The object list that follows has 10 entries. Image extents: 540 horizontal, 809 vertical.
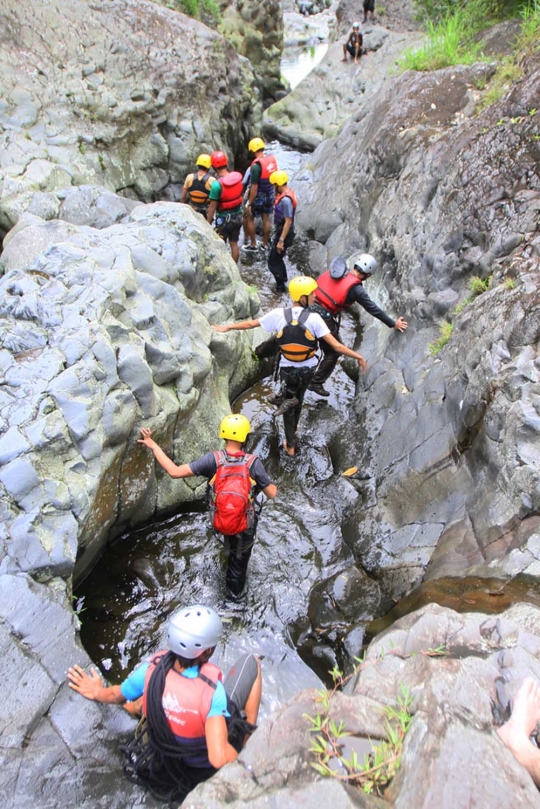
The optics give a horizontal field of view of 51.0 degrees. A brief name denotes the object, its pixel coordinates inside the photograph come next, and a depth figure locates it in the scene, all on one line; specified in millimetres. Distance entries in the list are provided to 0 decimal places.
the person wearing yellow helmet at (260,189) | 10867
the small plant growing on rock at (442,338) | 6747
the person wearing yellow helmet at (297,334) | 6520
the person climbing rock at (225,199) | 9812
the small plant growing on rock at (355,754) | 2559
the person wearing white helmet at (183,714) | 3047
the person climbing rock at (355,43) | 17547
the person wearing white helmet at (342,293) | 7285
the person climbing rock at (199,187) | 10148
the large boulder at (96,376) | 4219
